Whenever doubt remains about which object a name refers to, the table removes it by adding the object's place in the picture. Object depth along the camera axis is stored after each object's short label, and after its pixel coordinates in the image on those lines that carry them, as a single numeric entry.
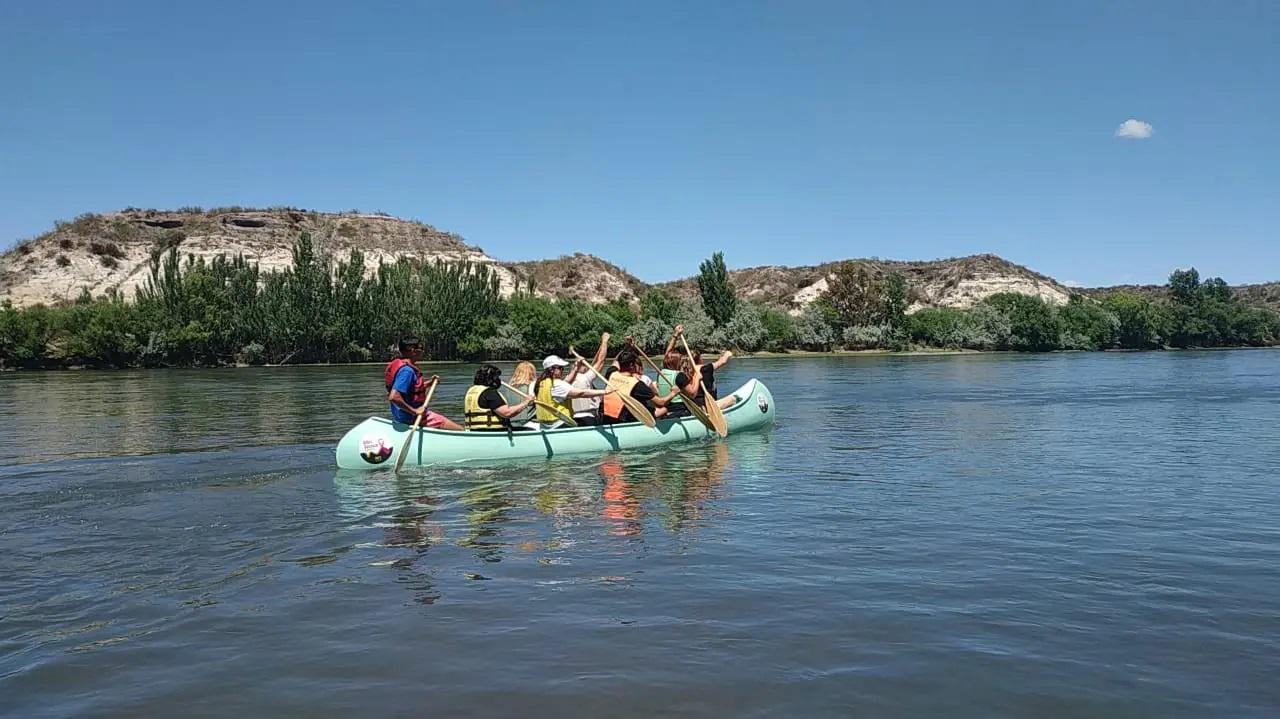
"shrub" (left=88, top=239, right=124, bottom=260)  86.94
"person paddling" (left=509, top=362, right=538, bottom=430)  15.27
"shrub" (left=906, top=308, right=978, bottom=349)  89.94
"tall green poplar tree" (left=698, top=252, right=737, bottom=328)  82.12
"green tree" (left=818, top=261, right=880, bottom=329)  91.88
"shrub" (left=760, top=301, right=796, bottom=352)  84.50
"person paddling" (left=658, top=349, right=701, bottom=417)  17.34
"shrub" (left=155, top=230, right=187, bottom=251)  90.75
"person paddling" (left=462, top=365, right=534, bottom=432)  14.27
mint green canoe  13.88
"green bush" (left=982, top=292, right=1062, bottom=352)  88.00
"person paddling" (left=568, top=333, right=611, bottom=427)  16.31
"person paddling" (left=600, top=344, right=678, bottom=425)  16.42
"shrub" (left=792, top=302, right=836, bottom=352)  88.12
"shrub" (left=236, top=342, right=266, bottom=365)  65.50
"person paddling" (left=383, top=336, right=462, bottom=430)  13.80
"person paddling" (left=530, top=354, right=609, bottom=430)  15.78
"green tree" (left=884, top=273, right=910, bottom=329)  89.56
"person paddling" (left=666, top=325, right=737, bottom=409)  17.64
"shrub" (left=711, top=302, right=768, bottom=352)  80.44
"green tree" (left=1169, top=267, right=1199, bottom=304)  114.09
